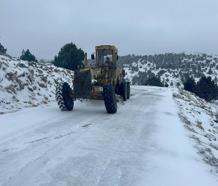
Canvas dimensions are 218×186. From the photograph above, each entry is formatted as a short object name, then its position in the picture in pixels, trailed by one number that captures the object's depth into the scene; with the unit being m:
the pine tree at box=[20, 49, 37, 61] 21.38
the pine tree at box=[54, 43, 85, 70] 19.79
